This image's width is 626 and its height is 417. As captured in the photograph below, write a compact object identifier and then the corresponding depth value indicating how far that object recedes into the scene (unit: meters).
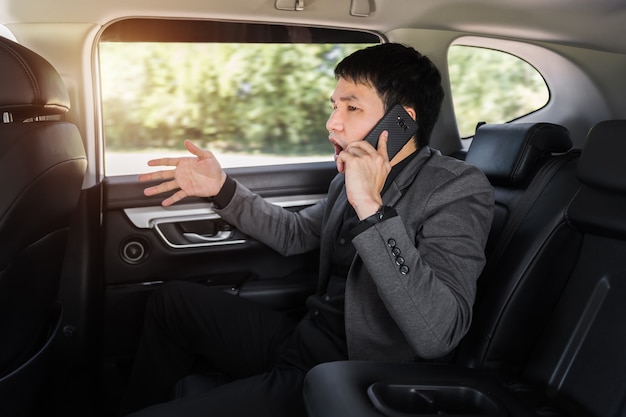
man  1.43
